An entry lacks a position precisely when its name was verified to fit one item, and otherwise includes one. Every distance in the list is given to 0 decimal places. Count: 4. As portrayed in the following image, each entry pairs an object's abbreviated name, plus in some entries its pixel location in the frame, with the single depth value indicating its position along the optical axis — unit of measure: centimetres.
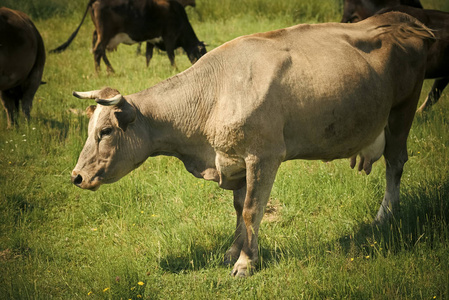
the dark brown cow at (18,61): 783
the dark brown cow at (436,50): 720
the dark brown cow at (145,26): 1180
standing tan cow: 402
